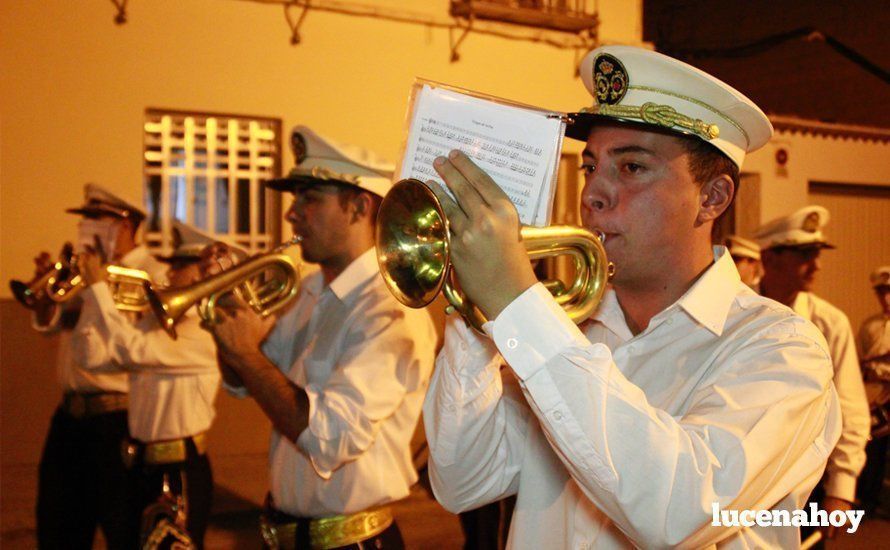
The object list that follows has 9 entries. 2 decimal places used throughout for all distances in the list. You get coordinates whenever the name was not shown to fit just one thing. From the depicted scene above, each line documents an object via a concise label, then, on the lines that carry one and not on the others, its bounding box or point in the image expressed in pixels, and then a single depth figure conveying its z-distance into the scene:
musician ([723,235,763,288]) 6.22
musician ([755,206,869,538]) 4.13
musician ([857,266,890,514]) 6.70
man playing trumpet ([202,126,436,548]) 2.91
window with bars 7.13
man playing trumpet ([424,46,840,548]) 1.43
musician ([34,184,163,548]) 4.66
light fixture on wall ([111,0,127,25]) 6.75
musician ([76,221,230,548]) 4.46
